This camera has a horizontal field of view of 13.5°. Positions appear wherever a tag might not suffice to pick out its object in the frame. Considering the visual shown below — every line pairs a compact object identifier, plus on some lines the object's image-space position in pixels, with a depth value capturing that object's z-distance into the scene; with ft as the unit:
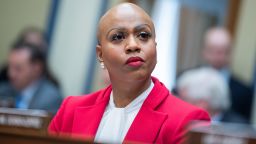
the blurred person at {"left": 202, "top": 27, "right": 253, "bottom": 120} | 27.77
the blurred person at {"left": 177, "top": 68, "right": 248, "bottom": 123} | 24.48
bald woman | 12.20
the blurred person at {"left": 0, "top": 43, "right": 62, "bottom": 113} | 27.65
